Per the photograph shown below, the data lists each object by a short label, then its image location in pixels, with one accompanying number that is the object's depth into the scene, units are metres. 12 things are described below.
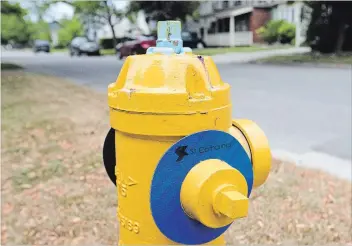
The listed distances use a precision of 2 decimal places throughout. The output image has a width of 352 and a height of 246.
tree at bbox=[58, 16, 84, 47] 46.40
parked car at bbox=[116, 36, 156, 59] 17.25
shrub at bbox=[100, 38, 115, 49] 35.09
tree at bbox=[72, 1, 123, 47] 16.04
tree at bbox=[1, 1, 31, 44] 13.13
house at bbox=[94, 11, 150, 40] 35.29
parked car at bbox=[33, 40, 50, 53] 35.85
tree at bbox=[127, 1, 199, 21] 24.50
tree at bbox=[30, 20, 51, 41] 48.38
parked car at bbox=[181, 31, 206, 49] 25.56
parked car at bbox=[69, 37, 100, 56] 26.16
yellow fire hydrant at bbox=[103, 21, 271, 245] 1.08
